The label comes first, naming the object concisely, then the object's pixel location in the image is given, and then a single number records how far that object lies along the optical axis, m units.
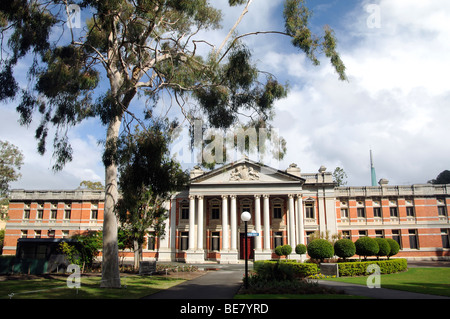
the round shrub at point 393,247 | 24.27
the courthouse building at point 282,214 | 39.94
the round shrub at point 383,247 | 23.29
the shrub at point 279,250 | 31.19
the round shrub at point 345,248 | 21.94
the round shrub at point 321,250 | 21.92
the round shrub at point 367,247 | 22.41
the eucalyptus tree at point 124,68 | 14.80
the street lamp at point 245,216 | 14.97
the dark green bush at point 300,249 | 29.88
